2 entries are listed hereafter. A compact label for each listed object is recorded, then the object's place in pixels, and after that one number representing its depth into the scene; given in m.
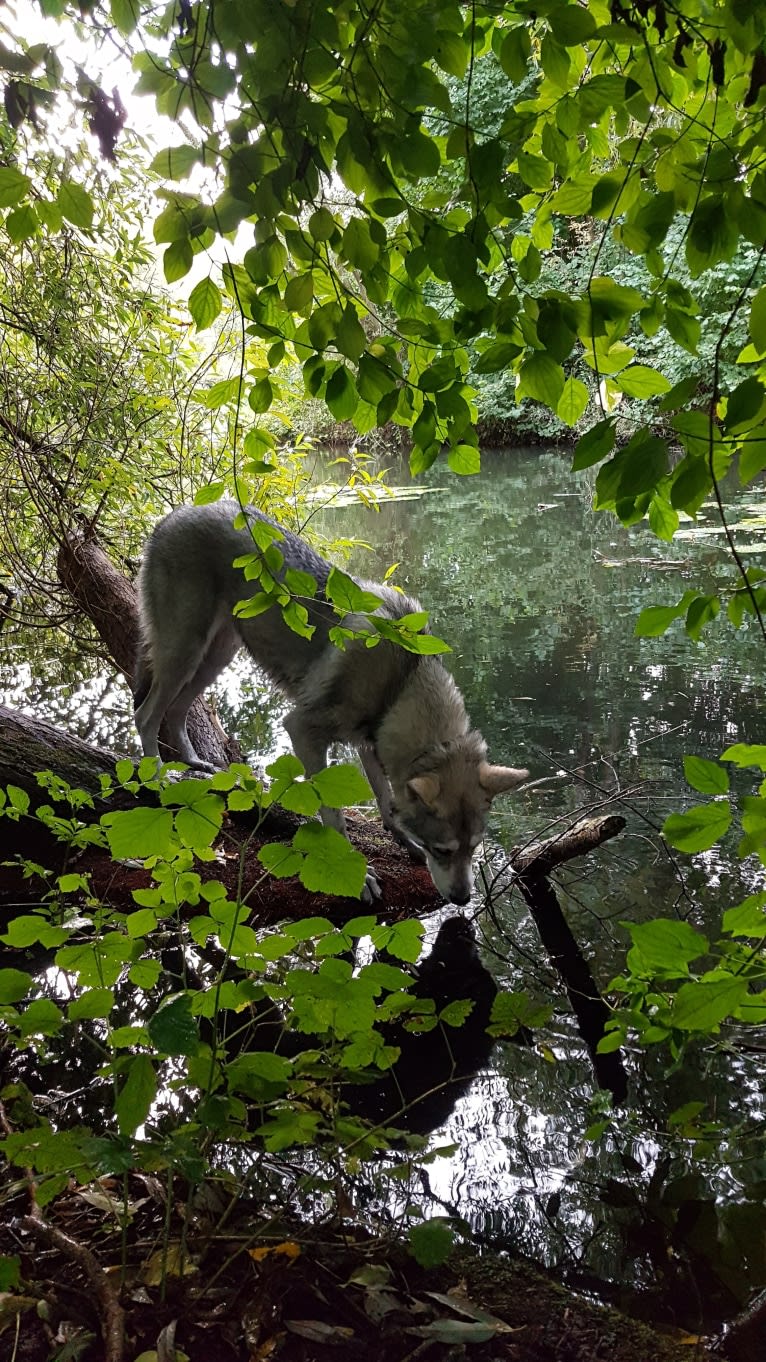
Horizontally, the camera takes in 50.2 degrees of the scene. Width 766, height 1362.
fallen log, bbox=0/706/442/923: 4.24
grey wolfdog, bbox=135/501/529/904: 4.26
